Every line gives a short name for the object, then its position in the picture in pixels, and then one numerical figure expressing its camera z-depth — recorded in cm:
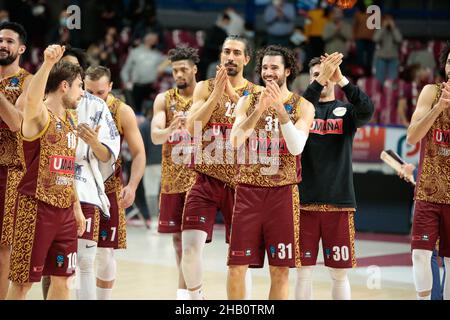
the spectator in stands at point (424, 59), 1808
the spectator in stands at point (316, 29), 1884
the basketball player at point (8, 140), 862
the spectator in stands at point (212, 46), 1927
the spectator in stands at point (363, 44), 1908
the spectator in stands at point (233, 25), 1986
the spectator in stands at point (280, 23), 1934
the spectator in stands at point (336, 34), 1872
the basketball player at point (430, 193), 841
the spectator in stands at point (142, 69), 1891
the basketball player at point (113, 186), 905
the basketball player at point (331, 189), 873
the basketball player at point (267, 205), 819
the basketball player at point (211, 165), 895
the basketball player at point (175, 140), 973
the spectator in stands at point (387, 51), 1845
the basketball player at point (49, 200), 743
